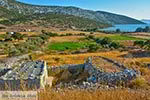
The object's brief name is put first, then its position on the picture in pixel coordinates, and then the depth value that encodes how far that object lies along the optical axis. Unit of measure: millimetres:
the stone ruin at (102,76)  15771
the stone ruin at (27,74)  14688
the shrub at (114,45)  69488
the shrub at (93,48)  59128
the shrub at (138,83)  14480
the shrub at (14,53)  51338
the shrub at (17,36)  88688
